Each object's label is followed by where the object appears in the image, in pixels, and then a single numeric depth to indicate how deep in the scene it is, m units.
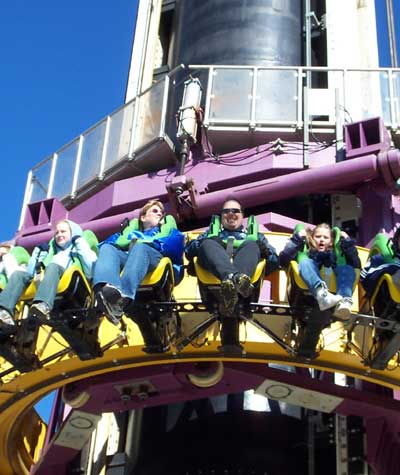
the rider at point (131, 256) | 10.99
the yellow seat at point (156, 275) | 11.41
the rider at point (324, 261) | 10.79
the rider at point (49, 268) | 11.24
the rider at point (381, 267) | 11.22
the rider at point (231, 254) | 10.71
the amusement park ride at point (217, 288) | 12.42
